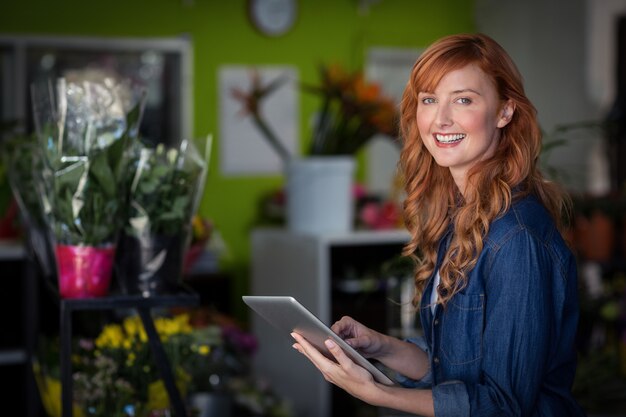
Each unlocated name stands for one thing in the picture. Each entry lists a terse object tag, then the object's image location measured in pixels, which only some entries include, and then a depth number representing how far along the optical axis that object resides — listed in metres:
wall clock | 6.40
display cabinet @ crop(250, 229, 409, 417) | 4.09
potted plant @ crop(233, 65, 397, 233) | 3.92
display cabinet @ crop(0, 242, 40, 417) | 3.52
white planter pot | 4.12
